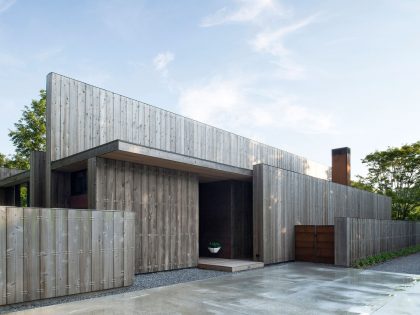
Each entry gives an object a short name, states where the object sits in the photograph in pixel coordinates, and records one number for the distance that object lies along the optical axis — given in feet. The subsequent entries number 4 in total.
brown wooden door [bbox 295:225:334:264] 40.04
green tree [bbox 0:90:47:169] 74.95
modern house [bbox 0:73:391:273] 30.48
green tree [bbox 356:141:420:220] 75.72
